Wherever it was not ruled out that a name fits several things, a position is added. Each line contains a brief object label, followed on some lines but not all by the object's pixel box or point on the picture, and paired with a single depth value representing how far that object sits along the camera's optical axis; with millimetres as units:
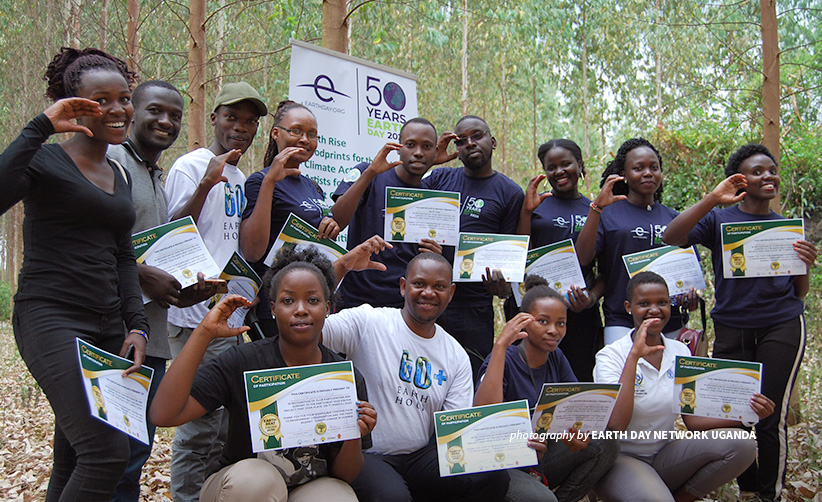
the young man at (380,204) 3840
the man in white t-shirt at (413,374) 3078
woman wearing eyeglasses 3484
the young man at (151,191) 2951
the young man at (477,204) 4070
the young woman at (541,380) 3215
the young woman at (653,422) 3480
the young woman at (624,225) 4129
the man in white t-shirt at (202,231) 3414
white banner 5199
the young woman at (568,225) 4305
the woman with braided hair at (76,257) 2363
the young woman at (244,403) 2508
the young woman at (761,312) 3967
